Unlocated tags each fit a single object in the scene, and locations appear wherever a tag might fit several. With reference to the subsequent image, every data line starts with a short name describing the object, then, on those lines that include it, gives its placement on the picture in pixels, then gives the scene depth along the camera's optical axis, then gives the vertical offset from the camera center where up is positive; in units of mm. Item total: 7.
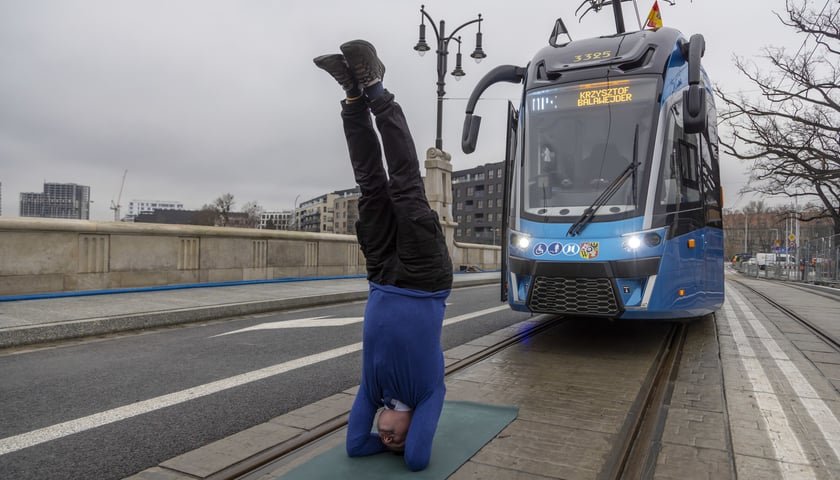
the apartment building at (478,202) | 103062 +9660
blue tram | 5312 +789
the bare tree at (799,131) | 18281 +4807
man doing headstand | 2494 -84
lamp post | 17625 +6814
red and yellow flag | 9672 +4385
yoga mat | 2715 -1156
